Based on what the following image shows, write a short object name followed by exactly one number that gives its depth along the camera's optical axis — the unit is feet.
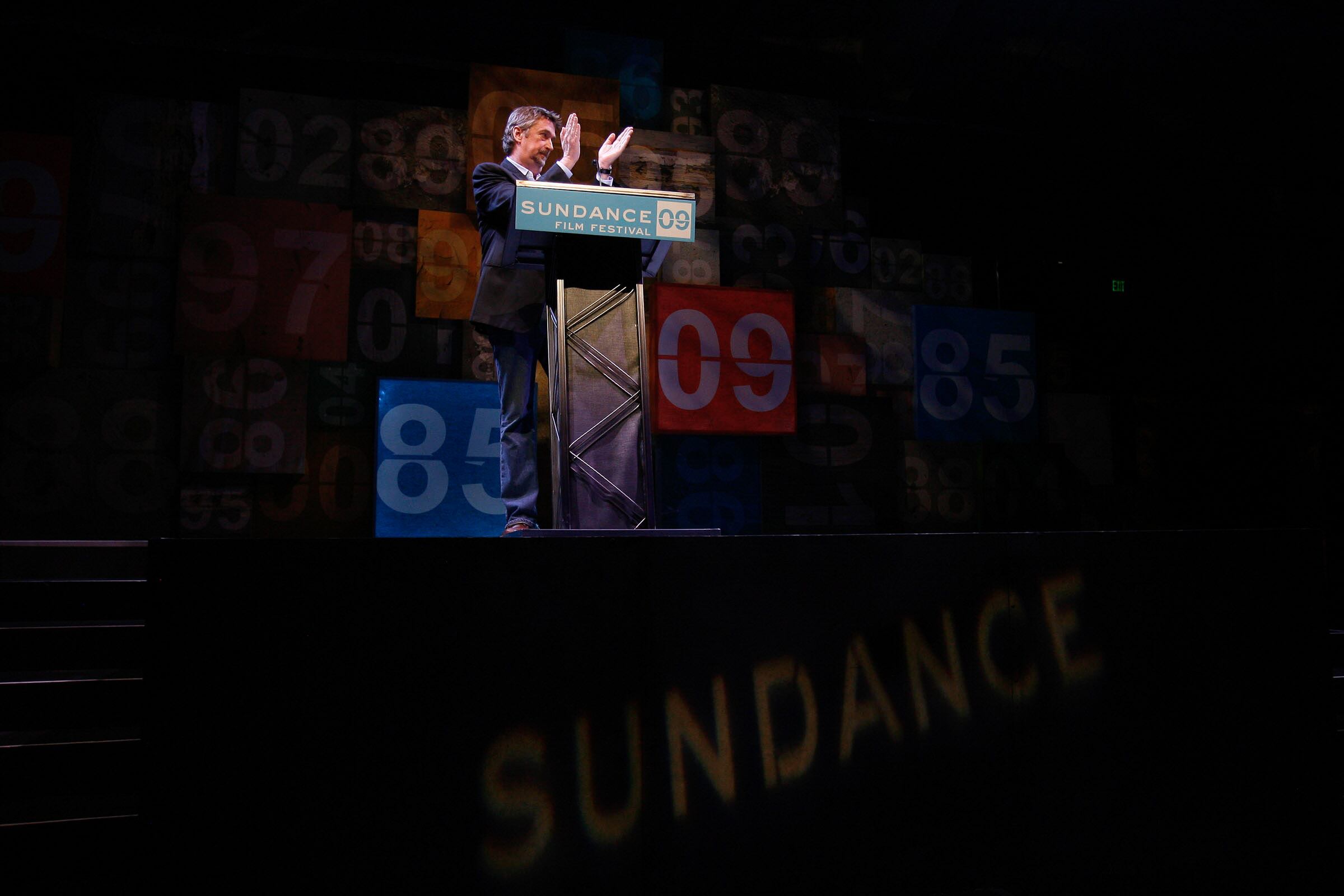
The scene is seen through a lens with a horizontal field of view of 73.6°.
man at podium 8.58
